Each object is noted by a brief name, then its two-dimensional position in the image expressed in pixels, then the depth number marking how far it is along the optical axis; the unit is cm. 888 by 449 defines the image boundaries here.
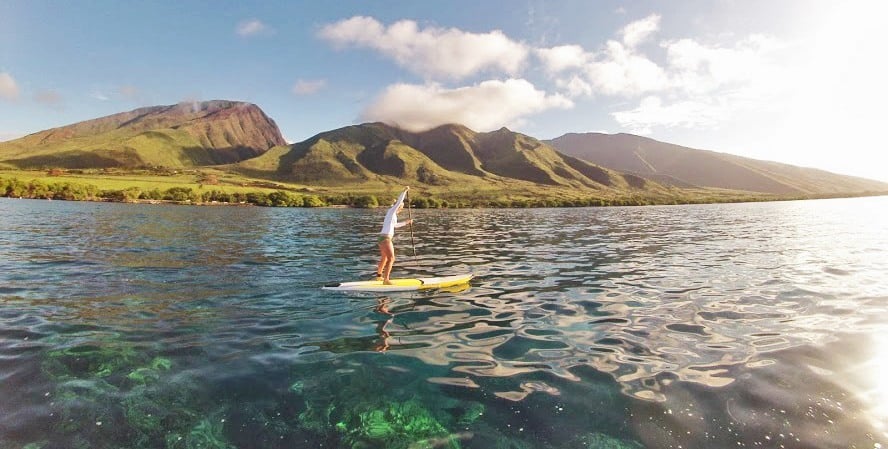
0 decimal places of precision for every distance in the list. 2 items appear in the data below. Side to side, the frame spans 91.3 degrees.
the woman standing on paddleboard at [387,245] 2020
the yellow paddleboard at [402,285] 1925
